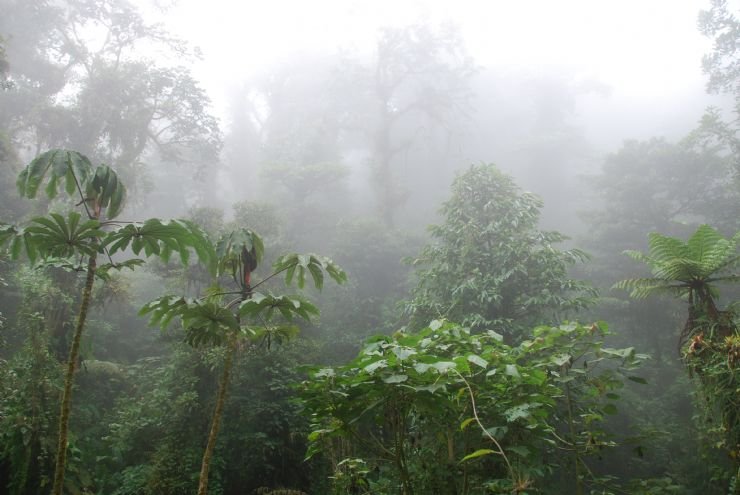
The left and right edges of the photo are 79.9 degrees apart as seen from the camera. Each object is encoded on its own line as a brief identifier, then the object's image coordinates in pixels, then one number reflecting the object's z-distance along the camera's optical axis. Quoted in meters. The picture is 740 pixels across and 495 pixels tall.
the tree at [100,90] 12.71
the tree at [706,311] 3.23
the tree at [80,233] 2.33
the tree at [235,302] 2.33
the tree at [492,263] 6.55
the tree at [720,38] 13.65
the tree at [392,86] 20.16
